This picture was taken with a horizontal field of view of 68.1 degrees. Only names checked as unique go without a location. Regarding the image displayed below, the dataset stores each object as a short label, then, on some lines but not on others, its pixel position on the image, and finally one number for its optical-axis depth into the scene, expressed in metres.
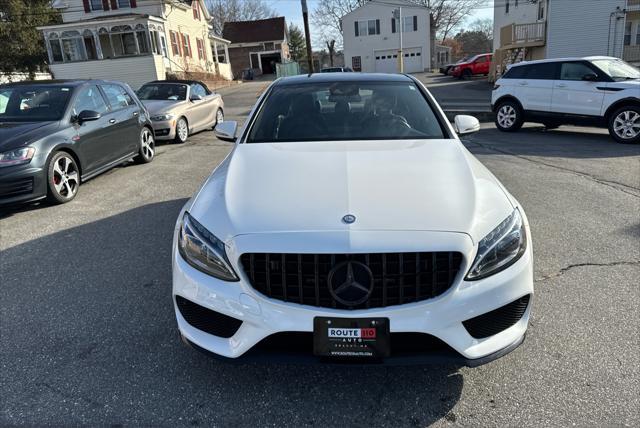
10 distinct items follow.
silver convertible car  11.13
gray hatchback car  5.84
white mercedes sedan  2.26
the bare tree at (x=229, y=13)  70.50
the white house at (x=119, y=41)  30.36
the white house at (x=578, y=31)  25.11
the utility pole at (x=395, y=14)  52.31
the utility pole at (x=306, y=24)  27.90
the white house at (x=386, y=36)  52.12
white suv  10.20
